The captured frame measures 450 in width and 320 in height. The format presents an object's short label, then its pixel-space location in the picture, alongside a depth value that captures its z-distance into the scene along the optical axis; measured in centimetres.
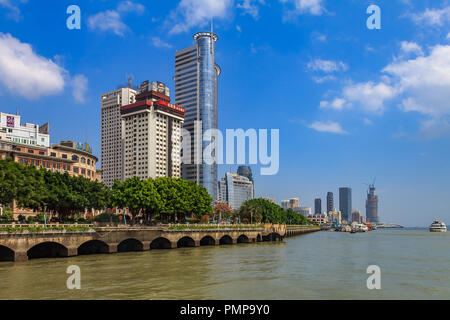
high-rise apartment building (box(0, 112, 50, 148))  12474
